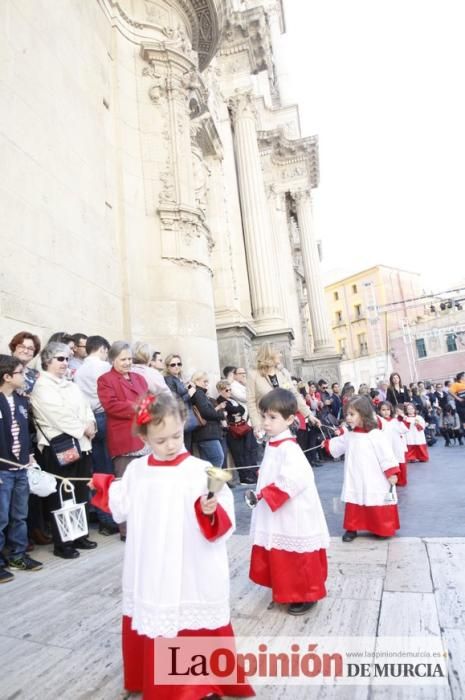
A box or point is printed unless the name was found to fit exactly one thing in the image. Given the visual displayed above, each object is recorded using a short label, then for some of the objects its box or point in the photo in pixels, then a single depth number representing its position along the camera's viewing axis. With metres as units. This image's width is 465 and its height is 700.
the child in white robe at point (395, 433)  6.84
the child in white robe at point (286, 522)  2.90
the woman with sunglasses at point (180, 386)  6.43
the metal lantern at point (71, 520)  3.54
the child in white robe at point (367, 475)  4.28
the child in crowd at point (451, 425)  12.45
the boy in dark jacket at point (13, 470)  3.84
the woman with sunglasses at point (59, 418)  4.39
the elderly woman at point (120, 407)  4.58
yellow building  53.16
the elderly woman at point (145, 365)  5.33
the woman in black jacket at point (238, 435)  8.10
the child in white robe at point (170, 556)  1.89
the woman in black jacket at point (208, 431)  6.72
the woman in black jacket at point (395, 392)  10.58
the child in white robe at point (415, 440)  9.60
